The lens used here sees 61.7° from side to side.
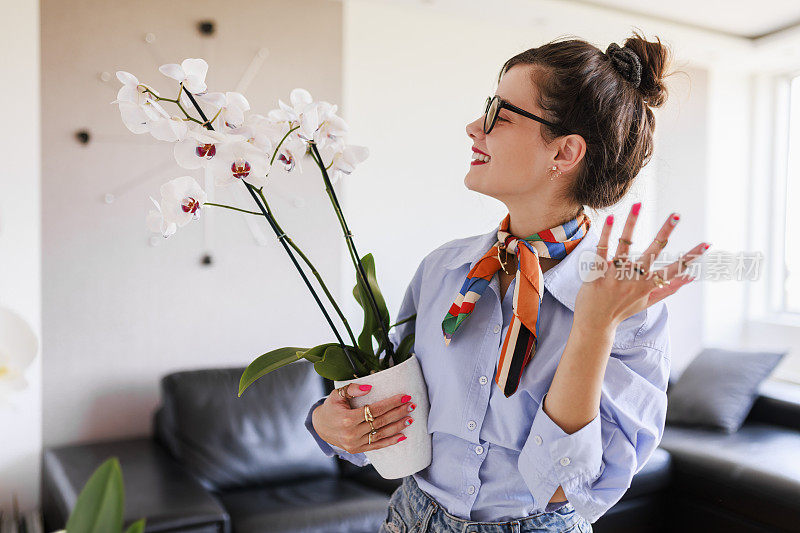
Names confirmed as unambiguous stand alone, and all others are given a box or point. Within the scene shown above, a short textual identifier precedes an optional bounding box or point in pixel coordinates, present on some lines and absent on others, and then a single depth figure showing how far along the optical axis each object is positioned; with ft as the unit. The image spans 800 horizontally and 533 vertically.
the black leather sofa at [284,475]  8.25
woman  3.41
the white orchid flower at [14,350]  1.76
